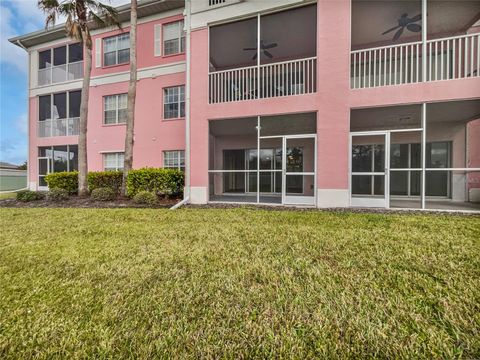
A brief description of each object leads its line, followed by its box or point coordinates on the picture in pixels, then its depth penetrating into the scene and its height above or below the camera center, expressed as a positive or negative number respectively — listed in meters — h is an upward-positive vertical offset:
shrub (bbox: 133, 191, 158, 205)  8.65 -0.85
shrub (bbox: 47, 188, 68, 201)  9.83 -0.85
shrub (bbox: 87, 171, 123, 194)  10.92 -0.23
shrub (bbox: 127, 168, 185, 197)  9.48 -0.24
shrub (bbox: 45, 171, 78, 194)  11.51 -0.31
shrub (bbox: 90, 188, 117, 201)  9.52 -0.79
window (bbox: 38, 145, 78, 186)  14.48 +1.00
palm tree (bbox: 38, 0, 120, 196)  10.14 +6.85
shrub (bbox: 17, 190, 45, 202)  9.94 -0.91
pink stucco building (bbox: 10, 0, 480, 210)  7.44 +2.62
